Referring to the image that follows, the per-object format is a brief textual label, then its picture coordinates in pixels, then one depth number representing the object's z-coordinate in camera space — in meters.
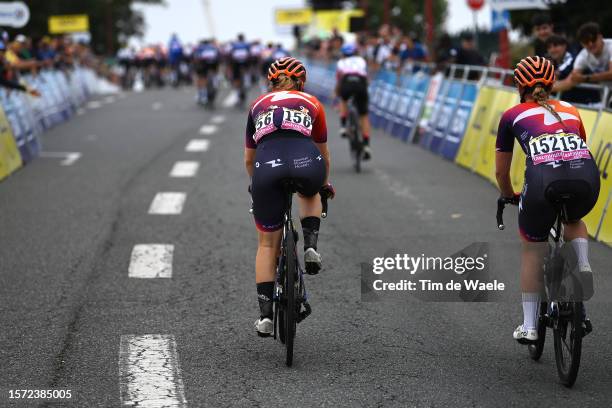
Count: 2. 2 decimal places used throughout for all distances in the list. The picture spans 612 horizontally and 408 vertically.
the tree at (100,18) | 84.88
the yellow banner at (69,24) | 84.69
